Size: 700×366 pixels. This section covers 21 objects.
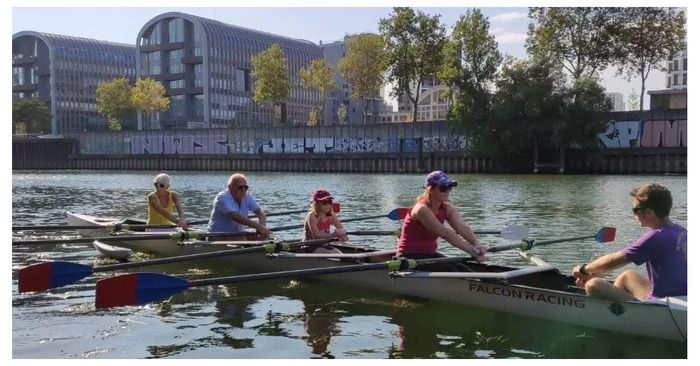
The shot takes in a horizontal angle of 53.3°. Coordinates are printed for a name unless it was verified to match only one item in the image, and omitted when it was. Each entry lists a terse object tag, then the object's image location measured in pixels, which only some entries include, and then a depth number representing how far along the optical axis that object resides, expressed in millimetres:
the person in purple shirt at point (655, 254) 7845
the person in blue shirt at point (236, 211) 14018
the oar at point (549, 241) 11945
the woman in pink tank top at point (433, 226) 10375
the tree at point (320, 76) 101375
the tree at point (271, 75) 97812
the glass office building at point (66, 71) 144625
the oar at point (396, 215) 16672
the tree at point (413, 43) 83938
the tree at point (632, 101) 109819
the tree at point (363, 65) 94312
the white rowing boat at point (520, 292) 8547
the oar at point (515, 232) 13195
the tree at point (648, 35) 71250
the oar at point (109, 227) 16641
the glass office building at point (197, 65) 138625
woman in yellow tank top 16183
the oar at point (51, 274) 10539
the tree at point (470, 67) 69625
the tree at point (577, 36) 72688
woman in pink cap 12984
